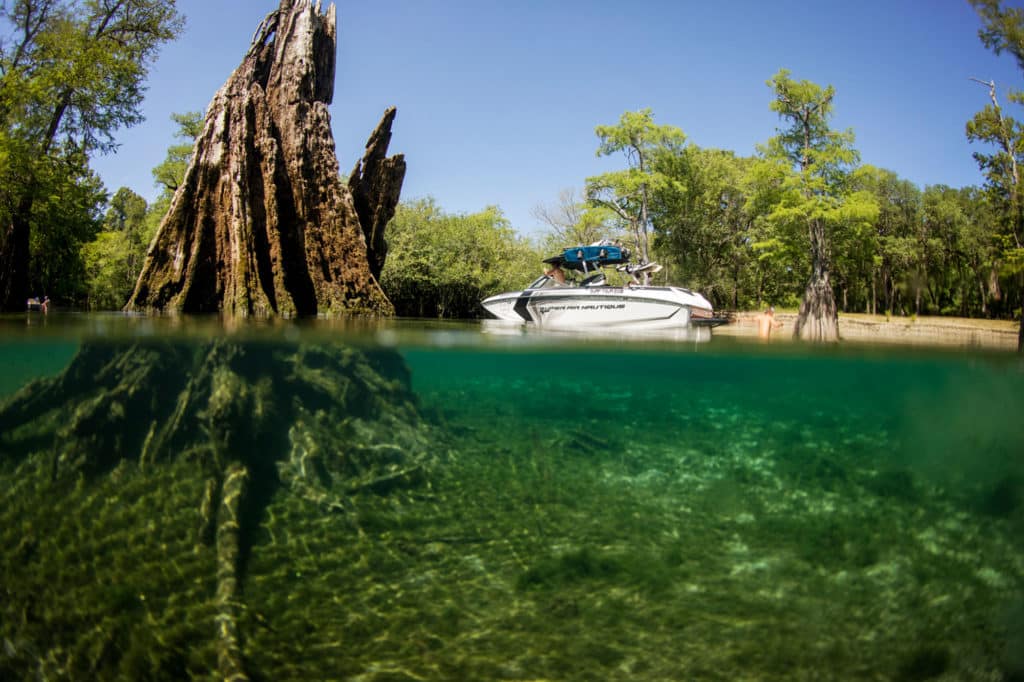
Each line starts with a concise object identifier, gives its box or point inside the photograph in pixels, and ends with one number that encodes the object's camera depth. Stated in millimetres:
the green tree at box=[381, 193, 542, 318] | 39312
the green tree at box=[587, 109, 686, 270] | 45125
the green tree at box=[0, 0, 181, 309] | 21750
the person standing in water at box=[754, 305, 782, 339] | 27895
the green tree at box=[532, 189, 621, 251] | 44969
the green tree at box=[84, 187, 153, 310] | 46469
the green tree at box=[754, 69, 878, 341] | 34156
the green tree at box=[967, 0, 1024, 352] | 23086
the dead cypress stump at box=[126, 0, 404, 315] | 16375
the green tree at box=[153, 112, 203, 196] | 45562
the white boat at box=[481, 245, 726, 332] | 19500
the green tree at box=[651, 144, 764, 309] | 48500
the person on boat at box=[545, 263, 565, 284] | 21547
